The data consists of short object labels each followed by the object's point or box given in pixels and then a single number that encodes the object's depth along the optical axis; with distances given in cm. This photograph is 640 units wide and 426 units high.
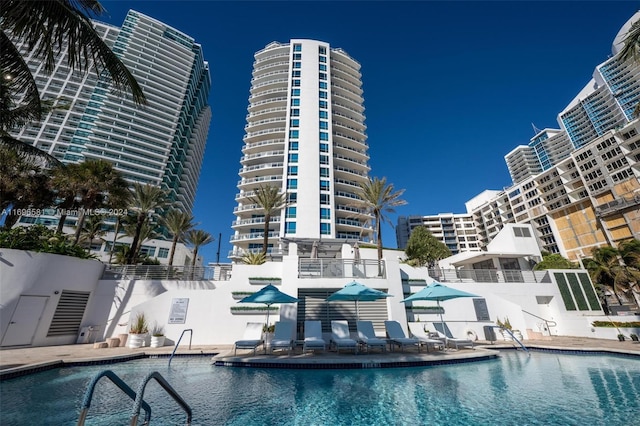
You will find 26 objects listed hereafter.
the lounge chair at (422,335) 1059
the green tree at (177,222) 2975
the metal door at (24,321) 1124
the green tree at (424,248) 3122
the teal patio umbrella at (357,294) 1118
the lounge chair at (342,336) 1019
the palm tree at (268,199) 2840
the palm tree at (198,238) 3700
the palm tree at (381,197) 2488
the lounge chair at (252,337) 1002
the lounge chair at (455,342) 1128
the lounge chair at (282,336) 1002
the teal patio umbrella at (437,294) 1155
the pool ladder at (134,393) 232
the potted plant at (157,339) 1245
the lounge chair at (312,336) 1014
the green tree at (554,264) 2869
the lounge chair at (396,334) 1075
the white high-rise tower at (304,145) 3978
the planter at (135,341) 1215
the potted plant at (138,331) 1216
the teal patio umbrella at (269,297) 1070
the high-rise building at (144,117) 6444
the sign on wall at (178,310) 1344
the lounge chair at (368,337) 1043
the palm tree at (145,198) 2328
